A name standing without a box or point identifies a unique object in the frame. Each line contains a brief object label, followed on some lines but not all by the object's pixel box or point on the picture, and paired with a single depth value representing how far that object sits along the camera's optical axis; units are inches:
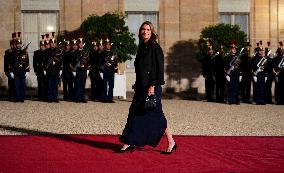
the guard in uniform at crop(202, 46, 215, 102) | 672.4
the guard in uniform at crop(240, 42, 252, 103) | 651.5
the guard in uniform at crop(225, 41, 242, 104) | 640.4
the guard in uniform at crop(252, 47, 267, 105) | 641.6
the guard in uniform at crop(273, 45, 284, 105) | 644.1
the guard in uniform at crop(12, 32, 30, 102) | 621.3
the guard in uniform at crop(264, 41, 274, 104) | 652.1
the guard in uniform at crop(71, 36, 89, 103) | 636.7
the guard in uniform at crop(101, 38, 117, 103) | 638.7
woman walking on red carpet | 262.5
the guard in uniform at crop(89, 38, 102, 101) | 646.5
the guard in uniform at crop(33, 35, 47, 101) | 642.2
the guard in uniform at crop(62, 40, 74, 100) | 644.7
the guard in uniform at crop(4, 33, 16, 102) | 621.6
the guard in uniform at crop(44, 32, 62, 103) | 633.0
